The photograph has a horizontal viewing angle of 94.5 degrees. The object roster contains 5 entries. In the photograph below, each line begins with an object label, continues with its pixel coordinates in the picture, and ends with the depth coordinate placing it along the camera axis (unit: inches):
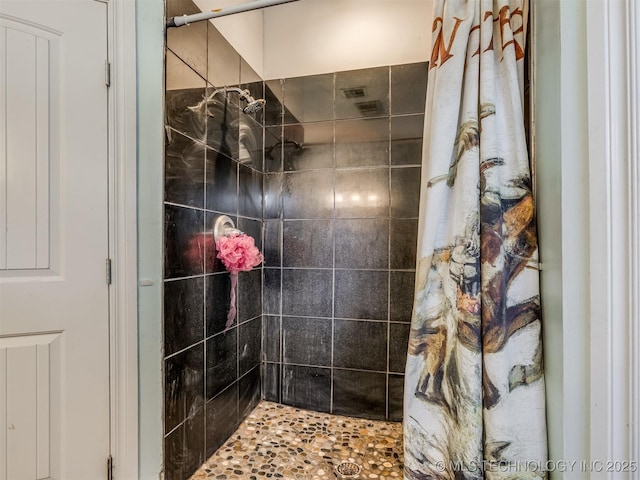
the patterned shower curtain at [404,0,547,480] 30.9
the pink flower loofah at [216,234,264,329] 51.1
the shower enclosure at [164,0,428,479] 54.0
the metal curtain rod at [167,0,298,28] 40.8
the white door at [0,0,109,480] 33.7
